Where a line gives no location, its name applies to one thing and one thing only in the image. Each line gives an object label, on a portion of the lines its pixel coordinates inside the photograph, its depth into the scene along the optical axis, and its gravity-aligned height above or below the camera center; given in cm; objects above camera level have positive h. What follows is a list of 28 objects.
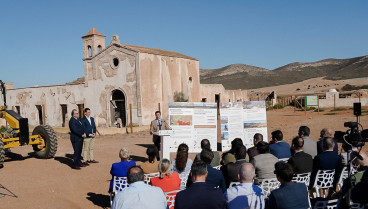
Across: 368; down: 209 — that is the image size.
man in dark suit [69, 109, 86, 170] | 960 -67
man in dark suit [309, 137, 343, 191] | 529 -94
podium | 910 -102
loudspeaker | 825 -12
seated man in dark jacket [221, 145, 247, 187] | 505 -95
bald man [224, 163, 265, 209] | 368 -100
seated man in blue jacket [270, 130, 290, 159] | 636 -87
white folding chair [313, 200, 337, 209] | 364 -113
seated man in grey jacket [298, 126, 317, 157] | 682 -88
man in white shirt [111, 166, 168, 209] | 358 -96
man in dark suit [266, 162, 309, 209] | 350 -97
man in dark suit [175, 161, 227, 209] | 341 -93
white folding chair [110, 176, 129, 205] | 575 -130
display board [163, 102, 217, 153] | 962 -45
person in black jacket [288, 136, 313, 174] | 528 -91
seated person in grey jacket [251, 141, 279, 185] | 518 -96
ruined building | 2375 +188
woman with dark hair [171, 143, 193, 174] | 508 -85
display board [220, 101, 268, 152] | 1005 -44
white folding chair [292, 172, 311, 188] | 498 -113
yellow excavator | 1063 -77
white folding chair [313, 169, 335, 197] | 526 -124
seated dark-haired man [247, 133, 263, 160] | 604 -85
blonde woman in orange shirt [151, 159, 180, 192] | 454 -99
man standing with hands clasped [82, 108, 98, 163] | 988 -62
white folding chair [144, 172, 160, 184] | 545 -113
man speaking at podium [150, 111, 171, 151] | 1040 -56
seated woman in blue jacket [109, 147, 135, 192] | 591 -101
